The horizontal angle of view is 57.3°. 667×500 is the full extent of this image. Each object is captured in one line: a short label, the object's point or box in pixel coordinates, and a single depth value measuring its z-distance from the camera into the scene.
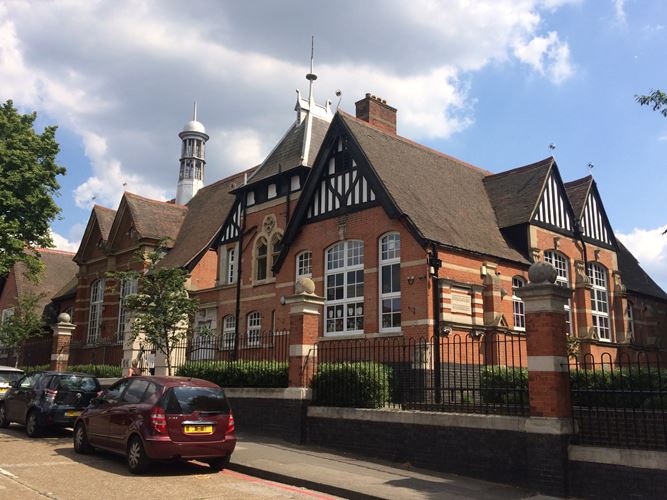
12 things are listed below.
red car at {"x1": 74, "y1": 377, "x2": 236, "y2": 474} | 10.16
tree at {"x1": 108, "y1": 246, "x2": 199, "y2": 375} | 16.95
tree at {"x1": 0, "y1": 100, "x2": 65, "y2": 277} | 24.05
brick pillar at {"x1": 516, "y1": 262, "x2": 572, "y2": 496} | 9.38
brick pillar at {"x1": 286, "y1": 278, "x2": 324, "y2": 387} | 14.39
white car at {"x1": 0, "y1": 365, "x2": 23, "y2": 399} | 19.03
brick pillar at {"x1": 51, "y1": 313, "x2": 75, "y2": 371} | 25.19
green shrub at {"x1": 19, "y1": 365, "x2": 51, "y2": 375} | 31.81
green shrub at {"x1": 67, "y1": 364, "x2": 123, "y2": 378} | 28.48
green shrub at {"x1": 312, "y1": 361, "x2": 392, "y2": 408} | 13.14
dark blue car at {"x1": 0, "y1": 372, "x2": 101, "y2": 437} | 14.49
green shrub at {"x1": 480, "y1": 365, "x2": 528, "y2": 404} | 10.70
